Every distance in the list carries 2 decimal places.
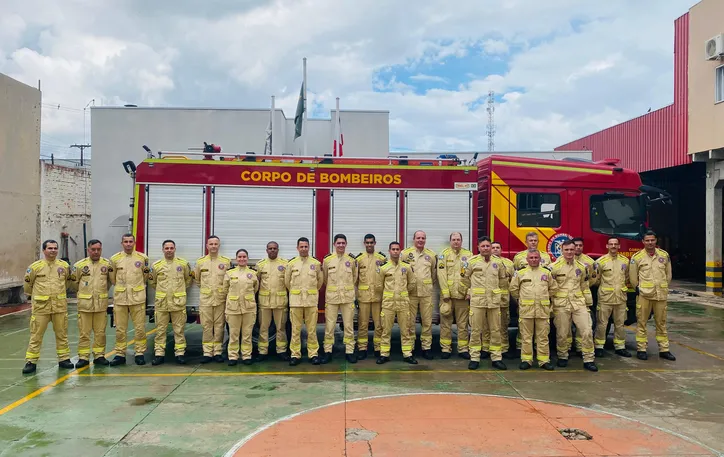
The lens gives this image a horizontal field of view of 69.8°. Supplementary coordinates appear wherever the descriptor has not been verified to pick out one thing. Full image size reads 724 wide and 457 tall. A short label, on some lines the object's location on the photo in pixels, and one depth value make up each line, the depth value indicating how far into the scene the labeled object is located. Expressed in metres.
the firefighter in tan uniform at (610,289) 8.15
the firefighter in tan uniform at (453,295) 7.91
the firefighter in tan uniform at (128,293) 7.60
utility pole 42.75
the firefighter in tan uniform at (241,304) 7.57
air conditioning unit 15.32
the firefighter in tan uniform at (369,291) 7.83
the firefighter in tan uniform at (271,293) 7.70
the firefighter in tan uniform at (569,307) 7.56
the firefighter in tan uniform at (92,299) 7.48
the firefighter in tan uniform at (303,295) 7.63
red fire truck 8.16
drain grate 4.99
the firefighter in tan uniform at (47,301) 7.30
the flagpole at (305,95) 14.50
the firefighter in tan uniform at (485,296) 7.60
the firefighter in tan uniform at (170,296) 7.63
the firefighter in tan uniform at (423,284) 7.90
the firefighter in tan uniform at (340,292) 7.68
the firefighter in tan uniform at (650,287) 8.07
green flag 15.20
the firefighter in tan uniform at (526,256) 7.91
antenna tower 53.38
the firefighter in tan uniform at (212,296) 7.66
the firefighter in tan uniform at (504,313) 7.80
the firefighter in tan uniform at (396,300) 7.68
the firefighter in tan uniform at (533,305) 7.42
